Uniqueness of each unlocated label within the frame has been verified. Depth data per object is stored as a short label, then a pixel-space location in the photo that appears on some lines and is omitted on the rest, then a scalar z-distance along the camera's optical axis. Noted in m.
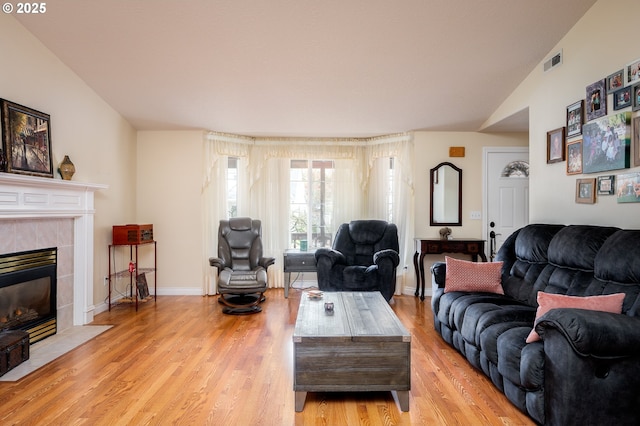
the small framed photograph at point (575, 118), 3.23
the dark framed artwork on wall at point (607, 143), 2.75
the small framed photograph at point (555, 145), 3.50
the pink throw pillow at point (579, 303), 2.14
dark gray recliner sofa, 1.89
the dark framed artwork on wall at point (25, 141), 3.15
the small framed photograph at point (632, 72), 2.66
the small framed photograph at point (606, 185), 2.90
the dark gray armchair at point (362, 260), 4.77
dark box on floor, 2.77
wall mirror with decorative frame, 5.45
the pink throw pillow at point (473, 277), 3.45
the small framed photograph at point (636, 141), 2.66
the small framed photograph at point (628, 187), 2.67
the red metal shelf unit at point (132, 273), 4.74
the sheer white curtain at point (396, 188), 5.53
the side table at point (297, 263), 5.39
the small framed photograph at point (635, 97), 2.66
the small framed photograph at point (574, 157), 3.26
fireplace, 3.28
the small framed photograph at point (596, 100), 2.97
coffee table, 2.34
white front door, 5.41
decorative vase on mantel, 3.83
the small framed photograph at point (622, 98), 2.74
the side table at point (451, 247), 5.11
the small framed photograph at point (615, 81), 2.81
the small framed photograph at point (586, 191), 3.09
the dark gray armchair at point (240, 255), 4.81
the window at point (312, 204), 6.04
